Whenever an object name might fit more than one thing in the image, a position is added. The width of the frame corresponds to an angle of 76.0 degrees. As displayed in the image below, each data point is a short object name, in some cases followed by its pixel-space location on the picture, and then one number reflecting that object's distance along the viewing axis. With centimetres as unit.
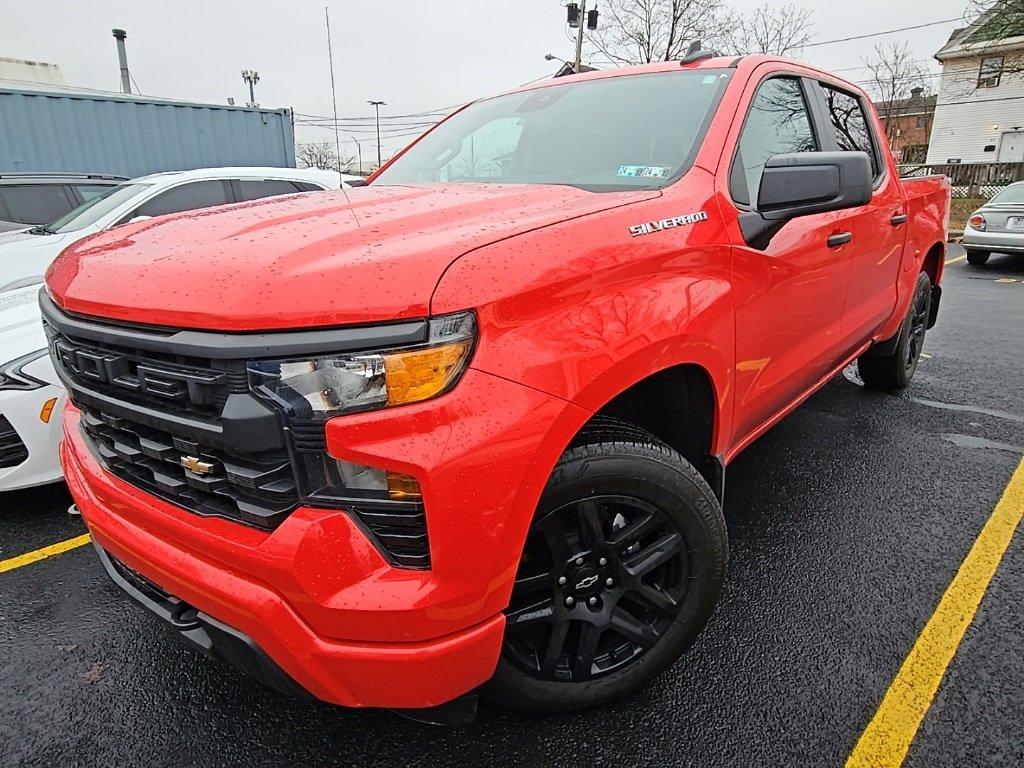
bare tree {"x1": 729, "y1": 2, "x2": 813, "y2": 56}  2835
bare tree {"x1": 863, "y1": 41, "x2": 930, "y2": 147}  3744
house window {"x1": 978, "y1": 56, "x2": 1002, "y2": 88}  2950
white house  2952
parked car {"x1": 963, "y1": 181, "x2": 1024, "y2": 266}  1036
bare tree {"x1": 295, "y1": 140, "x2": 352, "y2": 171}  4659
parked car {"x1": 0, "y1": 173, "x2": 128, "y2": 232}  601
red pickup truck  127
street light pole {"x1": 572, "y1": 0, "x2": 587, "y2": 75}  1848
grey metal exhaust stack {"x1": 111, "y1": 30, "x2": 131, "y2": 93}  2242
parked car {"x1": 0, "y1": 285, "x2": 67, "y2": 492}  272
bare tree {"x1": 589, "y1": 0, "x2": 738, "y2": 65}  2491
